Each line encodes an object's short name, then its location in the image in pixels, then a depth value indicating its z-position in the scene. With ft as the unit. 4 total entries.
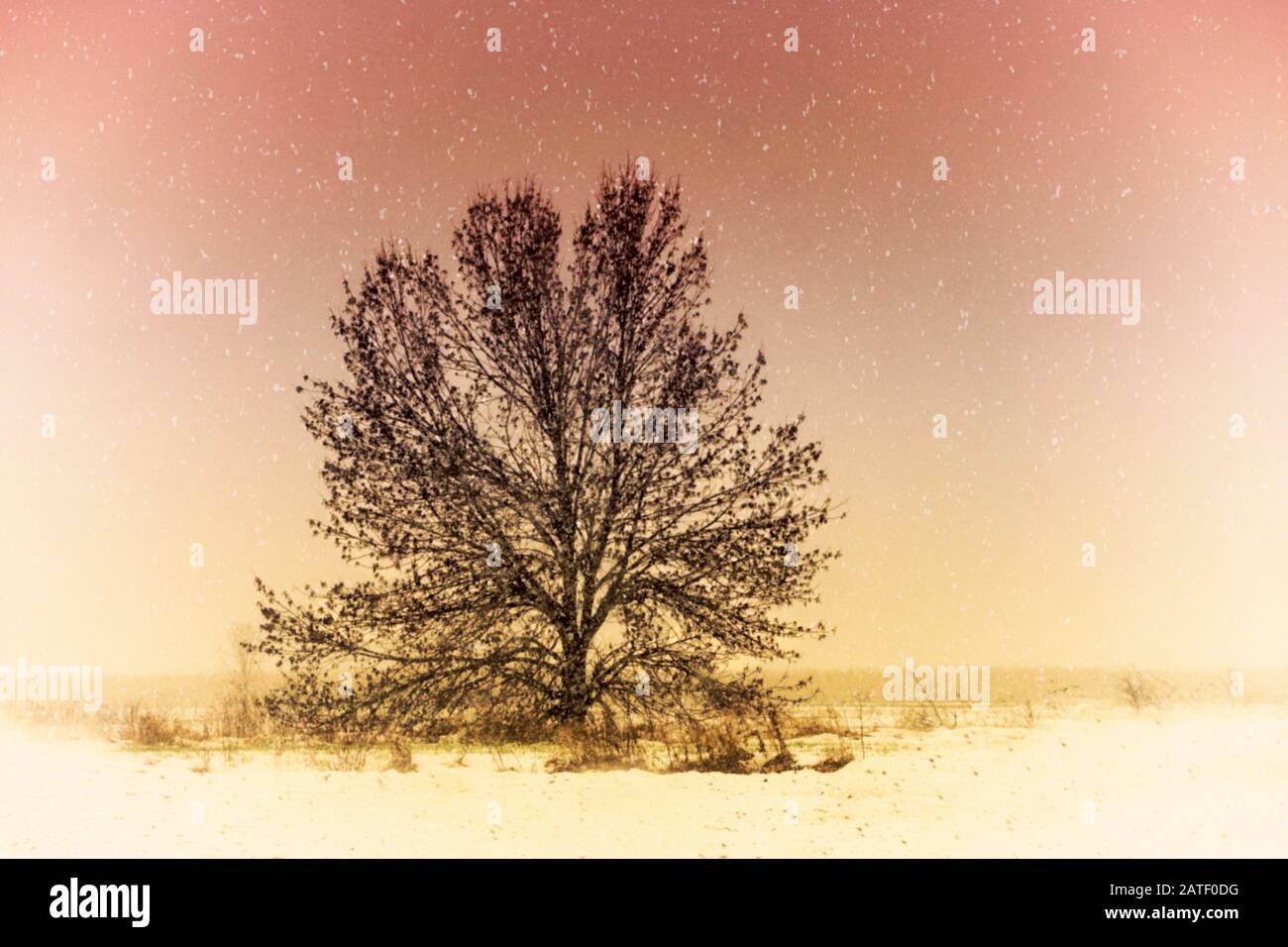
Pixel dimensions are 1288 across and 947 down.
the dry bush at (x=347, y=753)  43.91
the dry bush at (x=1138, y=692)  58.65
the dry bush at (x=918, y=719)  53.47
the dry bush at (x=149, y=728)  51.70
